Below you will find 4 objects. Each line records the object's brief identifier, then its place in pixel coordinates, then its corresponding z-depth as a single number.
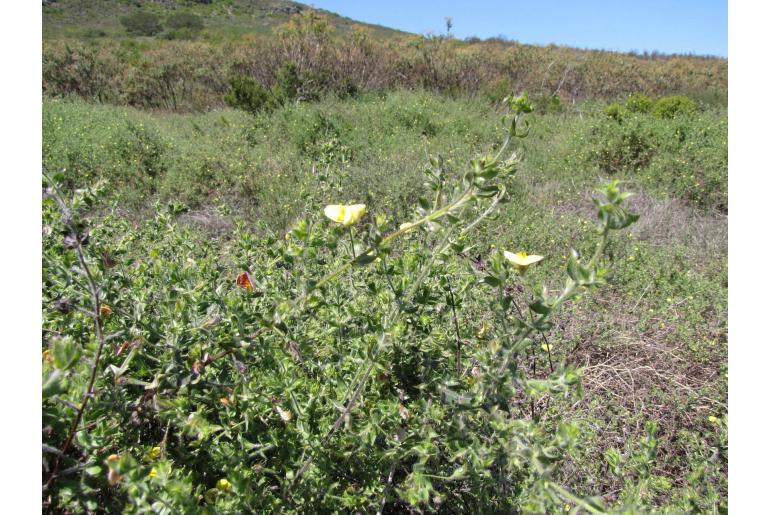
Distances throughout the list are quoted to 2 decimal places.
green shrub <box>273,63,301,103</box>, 7.81
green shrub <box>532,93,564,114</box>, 8.63
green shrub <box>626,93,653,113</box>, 7.08
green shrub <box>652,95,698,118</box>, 6.84
